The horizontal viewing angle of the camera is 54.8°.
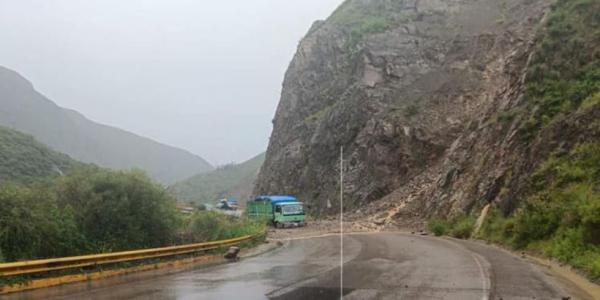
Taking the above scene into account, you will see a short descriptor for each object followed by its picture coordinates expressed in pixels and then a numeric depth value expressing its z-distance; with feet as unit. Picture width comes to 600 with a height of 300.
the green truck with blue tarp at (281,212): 166.50
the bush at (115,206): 55.31
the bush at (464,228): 101.14
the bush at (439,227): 112.27
